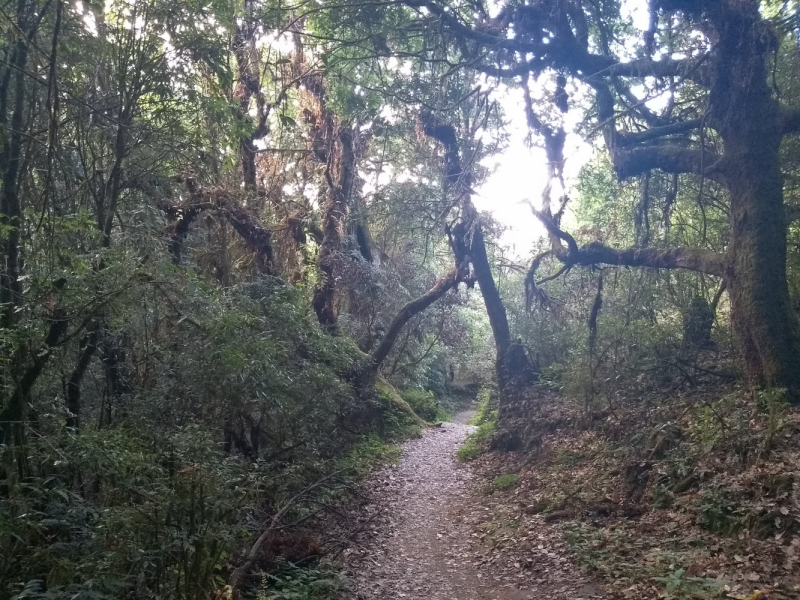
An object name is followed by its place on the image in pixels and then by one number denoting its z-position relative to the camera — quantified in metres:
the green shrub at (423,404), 21.89
